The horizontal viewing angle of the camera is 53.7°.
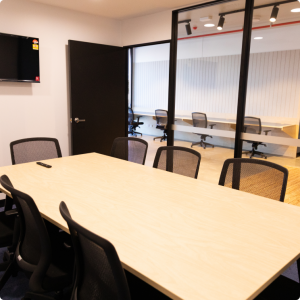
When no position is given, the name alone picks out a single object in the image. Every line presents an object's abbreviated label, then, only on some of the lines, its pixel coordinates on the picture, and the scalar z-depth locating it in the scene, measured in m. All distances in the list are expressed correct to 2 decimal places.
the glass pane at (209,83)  3.80
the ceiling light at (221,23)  3.87
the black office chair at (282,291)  1.54
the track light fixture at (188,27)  4.21
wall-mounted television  3.80
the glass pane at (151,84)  5.79
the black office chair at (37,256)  1.54
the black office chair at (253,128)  3.55
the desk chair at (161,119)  6.25
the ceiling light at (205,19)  4.00
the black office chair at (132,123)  8.10
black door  4.53
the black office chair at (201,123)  4.11
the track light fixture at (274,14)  3.34
